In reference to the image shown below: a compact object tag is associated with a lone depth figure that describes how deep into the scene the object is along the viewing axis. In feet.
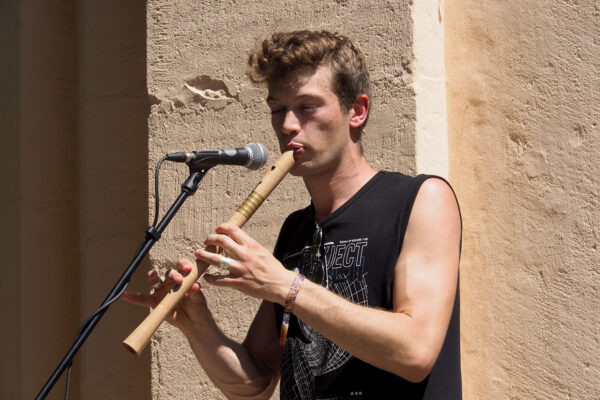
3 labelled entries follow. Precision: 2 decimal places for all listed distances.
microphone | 14.24
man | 13.42
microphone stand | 13.06
